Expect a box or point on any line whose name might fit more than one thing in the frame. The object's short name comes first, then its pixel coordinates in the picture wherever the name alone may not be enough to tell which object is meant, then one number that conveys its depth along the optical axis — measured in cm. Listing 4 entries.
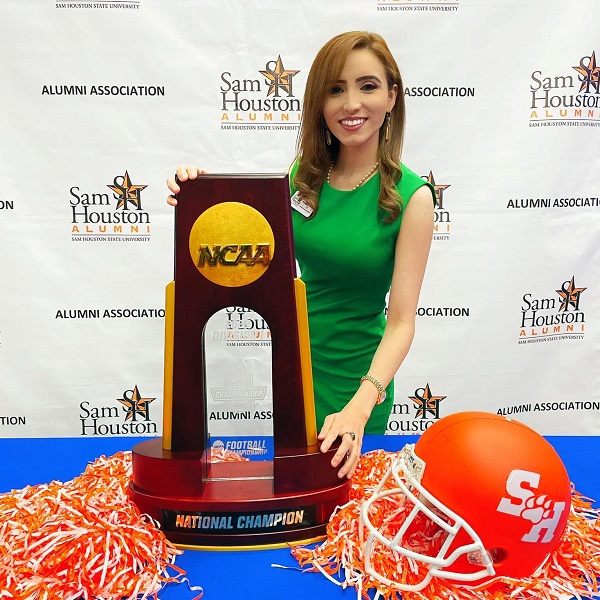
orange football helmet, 79
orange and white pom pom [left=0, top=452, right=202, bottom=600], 83
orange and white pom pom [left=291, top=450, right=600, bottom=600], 84
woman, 126
